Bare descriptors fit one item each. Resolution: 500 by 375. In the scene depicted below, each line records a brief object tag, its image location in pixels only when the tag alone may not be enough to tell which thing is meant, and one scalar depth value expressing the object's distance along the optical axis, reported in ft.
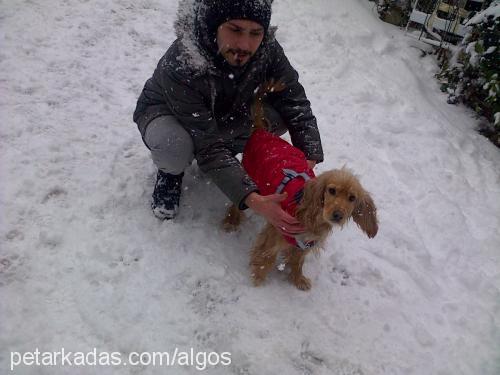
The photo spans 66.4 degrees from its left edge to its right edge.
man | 6.97
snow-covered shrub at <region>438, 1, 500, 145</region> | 12.63
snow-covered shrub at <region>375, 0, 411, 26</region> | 18.44
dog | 6.91
